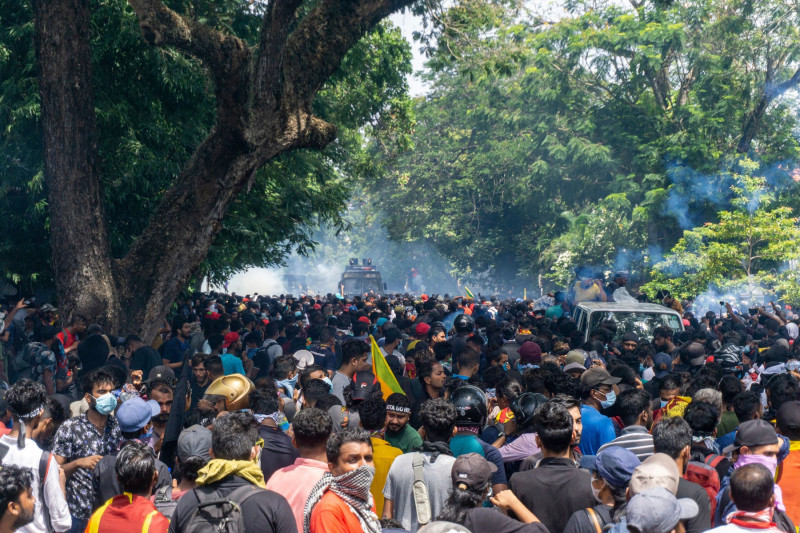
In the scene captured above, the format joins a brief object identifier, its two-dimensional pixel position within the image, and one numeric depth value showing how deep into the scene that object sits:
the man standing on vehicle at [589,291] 19.30
